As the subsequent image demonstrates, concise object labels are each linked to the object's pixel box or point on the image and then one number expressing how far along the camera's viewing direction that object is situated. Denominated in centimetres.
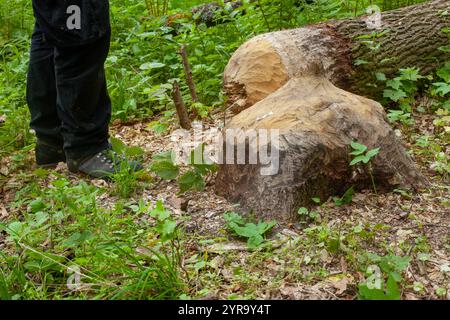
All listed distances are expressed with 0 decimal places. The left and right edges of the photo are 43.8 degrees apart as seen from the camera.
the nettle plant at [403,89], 399
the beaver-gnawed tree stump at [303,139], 272
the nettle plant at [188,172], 300
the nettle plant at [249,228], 251
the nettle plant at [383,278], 202
